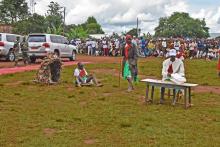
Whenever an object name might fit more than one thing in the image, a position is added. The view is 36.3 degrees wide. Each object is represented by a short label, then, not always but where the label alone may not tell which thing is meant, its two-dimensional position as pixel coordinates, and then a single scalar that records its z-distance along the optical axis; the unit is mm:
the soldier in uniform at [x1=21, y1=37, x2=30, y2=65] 17452
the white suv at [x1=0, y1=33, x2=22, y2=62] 18967
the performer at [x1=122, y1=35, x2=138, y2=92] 9736
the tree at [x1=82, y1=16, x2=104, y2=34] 74004
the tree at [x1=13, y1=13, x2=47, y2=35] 39736
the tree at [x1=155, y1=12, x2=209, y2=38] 67100
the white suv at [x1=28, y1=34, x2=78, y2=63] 18322
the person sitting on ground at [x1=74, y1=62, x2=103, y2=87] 10934
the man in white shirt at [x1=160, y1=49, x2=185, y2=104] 8132
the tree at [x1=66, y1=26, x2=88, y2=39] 44421
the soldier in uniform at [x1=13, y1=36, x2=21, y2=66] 17016
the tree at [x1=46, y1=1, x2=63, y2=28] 51238
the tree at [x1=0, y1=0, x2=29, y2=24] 43910
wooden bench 7753
